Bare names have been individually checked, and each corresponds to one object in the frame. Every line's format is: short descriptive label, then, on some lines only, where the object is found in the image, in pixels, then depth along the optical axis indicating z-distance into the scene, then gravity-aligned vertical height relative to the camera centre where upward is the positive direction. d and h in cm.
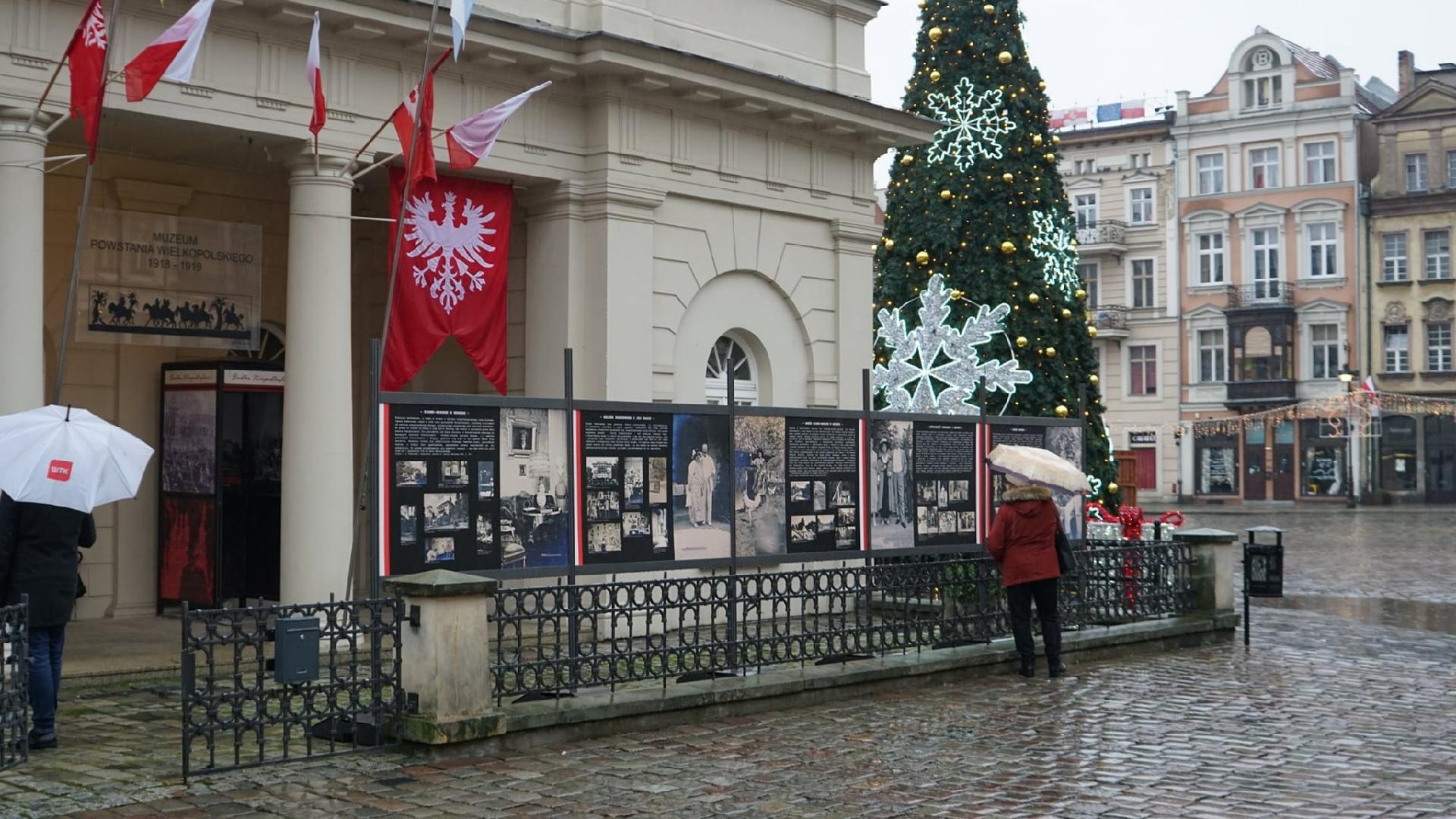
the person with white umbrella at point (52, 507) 914 -14
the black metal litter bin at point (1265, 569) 1722 -95
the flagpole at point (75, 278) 1073 +139
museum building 1397 +279
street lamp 5404 +218
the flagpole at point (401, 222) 1216 +209
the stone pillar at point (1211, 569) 1631 -90
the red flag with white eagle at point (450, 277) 1559 +206
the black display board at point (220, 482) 1644 +0
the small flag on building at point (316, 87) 1285 +325
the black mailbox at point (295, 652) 895 -96
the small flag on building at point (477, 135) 1342 +293
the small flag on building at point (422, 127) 1346 +305
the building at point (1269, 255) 6066 +889
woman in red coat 1323 -64
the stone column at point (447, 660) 940 -106
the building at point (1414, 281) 5903 +754
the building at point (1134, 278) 6431 +843
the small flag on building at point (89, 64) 1150 +305
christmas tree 2038 +303
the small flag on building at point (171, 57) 1177 +315
